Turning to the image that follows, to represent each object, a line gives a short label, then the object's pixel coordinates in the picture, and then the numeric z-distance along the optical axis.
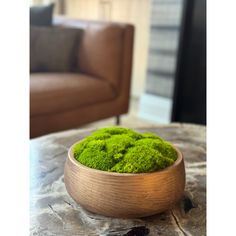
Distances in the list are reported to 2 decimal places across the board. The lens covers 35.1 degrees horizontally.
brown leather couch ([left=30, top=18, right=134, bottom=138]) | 2.06
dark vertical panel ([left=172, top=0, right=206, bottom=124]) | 2.63
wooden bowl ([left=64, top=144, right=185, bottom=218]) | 0.65
